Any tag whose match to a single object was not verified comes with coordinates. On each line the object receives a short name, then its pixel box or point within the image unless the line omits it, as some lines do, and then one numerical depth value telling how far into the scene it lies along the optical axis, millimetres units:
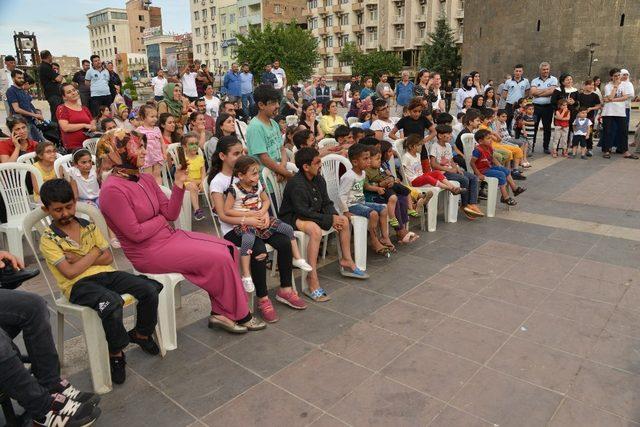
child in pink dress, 6309
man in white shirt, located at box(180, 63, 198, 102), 11992
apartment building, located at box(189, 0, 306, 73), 69750
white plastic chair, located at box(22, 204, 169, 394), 2840
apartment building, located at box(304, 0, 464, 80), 51156
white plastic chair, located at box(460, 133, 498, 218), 6527
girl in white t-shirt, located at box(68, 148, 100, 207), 5098
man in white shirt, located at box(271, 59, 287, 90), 15109
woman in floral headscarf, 3229
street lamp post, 27828
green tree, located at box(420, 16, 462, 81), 46625
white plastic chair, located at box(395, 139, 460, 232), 5906
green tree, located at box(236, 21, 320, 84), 45625
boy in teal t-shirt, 4488
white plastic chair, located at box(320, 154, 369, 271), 4625
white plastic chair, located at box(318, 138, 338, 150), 6404
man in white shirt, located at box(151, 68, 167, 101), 14148
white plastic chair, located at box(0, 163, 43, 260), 4762
